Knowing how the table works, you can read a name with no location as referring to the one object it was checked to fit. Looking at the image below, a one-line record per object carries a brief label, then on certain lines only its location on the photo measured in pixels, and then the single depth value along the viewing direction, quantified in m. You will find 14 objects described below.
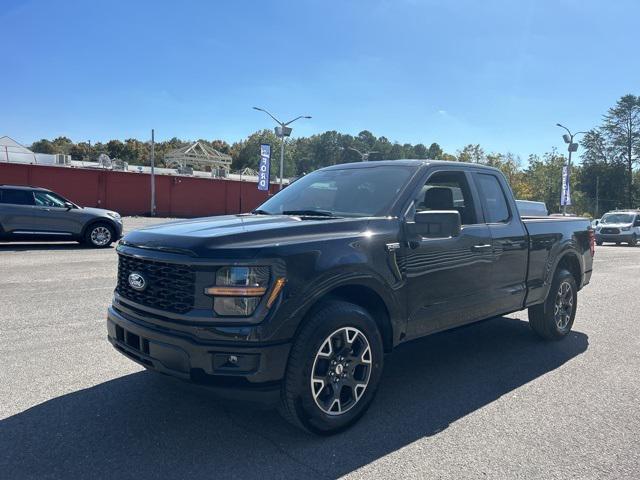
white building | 32.66
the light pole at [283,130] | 35.34
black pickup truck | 2.90
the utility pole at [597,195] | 67.56
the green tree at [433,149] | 118.16
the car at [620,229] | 25.72
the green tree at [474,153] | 80.18
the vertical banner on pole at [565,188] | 41.03
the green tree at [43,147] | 98.21
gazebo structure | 73.75
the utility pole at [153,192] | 34.53
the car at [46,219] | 12.79
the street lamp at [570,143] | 38.52
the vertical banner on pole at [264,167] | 34.88
